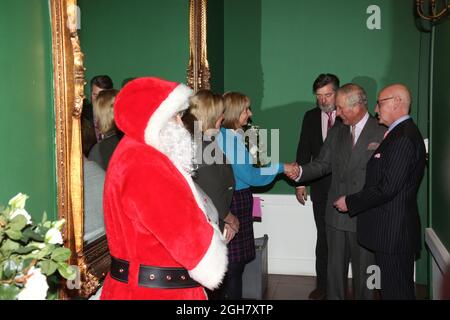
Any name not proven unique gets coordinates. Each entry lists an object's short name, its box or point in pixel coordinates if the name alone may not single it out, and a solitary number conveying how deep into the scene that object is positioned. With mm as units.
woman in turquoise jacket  3371
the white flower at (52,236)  1234
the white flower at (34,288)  1149
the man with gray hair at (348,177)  3764
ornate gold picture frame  1849
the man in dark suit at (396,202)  3195
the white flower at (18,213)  1214
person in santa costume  1811
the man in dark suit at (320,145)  4562
